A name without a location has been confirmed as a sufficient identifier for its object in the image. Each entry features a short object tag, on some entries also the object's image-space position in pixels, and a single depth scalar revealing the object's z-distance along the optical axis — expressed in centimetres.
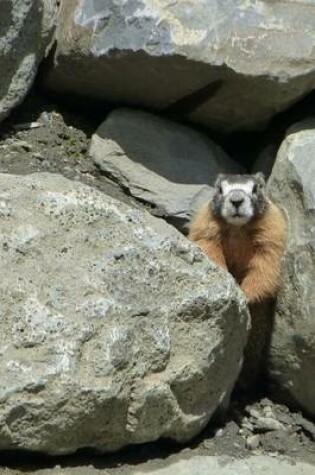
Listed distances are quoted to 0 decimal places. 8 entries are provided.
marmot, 1237
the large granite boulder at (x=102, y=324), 946
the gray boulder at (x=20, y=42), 1248
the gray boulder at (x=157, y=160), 1324
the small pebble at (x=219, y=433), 1126
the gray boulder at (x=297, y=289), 1182
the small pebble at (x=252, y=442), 1129
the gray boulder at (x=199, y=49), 1244
